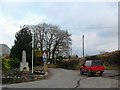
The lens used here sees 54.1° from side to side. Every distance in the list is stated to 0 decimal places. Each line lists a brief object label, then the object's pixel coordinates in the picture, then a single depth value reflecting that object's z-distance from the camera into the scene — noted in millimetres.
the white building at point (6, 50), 33879
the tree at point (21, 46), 22254
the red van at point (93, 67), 13129
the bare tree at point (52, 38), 31355
